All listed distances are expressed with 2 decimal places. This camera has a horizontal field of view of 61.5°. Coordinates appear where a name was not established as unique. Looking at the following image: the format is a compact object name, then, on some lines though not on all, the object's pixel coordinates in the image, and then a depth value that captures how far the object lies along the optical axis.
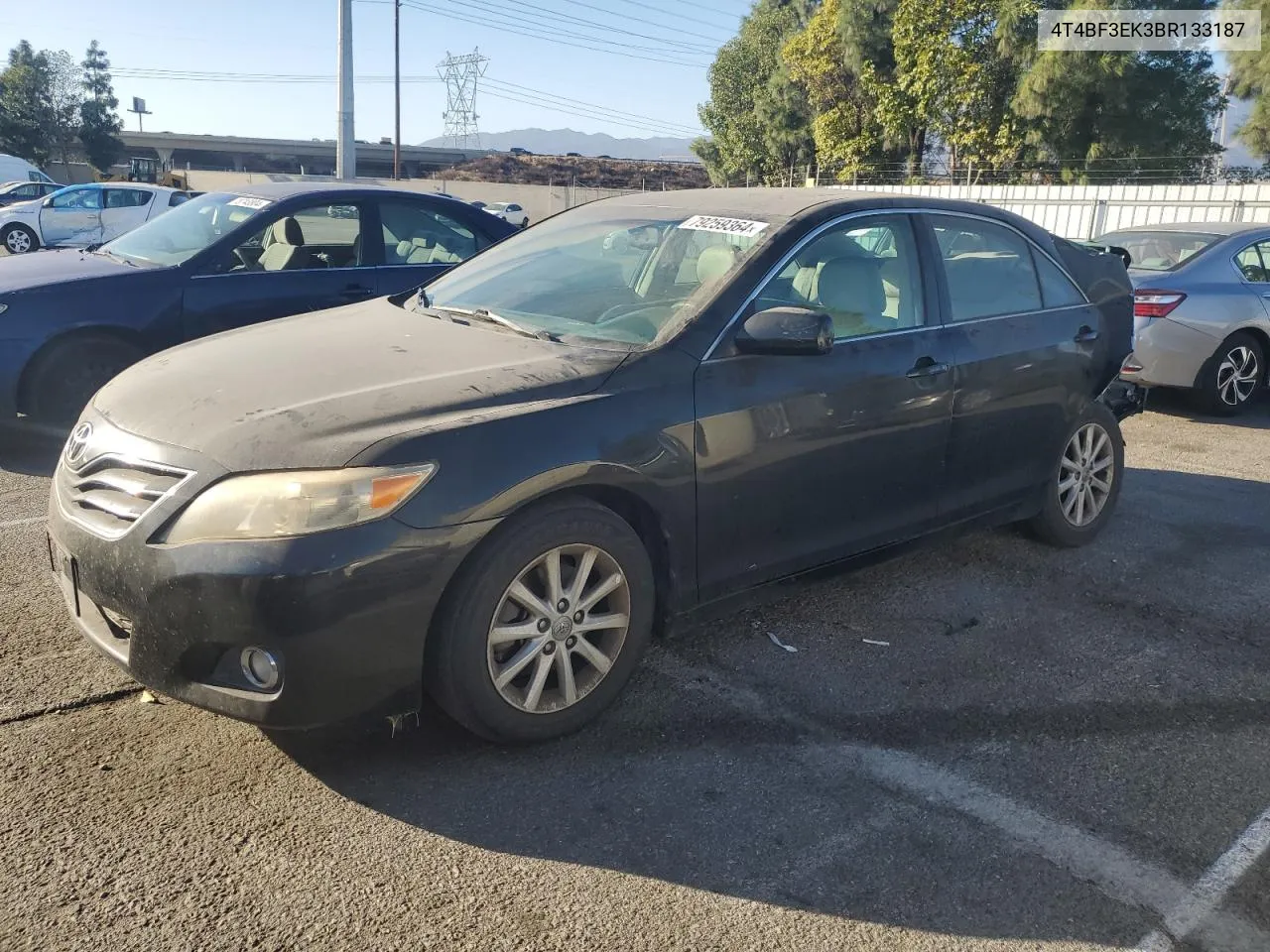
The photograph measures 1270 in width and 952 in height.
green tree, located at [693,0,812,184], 42.47
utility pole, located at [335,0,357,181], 23.89
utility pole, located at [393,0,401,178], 51.06
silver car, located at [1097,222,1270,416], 8.20
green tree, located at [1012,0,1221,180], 28.05
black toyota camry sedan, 2.77
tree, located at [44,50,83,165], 66.88
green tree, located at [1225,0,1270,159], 28.42
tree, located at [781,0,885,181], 35.91
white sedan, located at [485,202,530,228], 32.91
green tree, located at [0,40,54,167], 64.31
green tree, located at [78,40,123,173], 69.06
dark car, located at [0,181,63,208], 27.00
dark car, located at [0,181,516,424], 6.15
